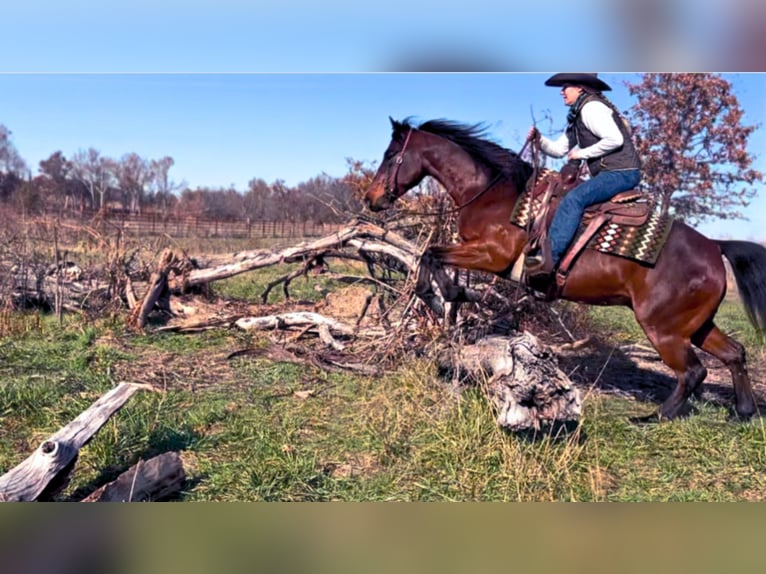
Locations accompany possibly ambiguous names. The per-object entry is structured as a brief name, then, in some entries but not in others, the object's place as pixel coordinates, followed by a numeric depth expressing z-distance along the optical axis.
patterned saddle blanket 4.83
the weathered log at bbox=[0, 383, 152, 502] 3.65
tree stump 4.39
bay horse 4.87
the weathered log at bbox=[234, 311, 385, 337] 6.72
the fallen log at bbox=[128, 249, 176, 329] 7.11
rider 4.65
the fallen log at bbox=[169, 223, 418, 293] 6.52
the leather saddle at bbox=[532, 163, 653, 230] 4.85
